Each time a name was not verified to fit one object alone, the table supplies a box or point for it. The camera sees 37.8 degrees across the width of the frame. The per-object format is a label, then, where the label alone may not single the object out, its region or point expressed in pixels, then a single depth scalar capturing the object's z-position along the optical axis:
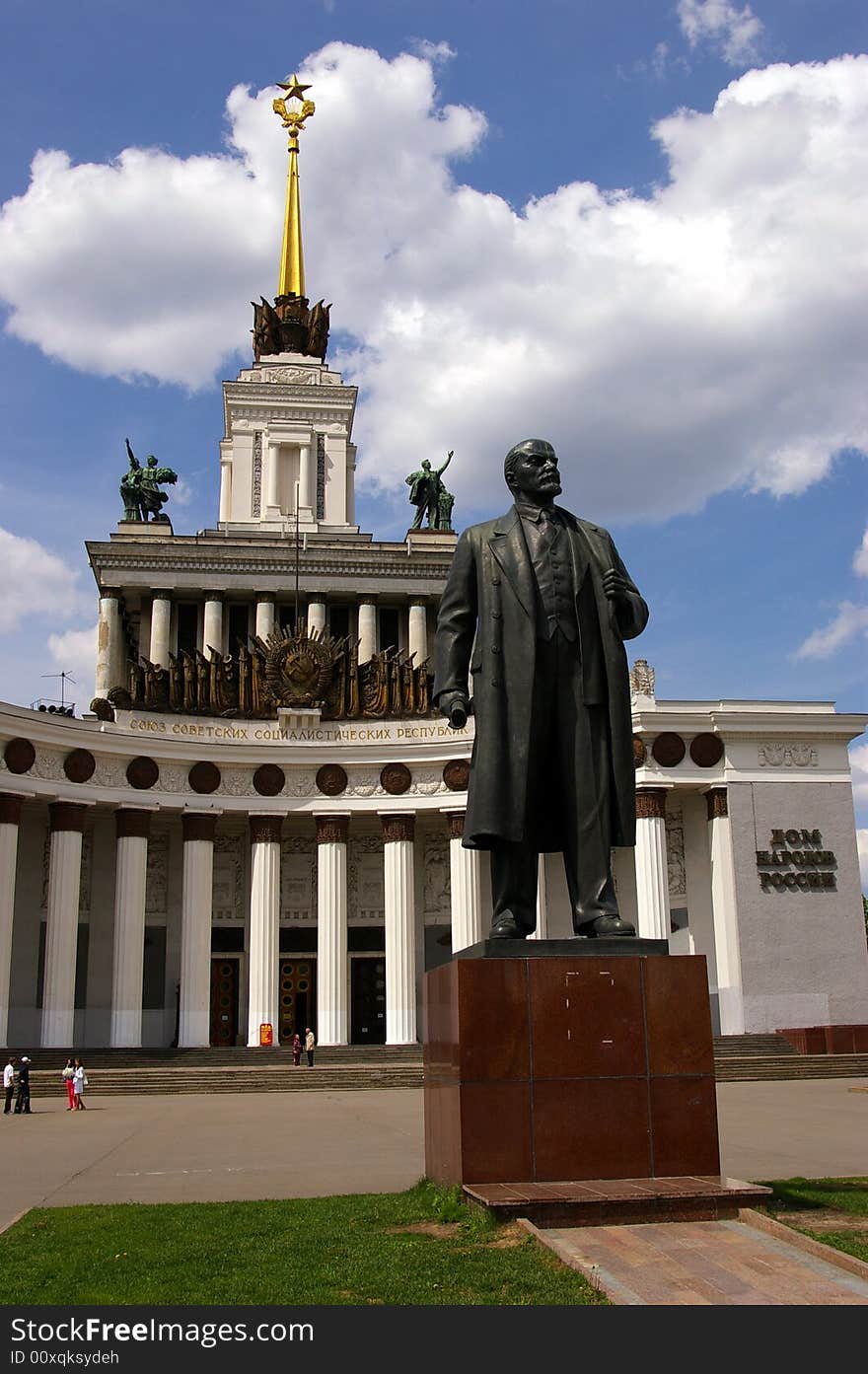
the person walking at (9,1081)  25.39
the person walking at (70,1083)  25.56
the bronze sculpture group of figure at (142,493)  55.34
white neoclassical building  36.62
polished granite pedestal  7.68
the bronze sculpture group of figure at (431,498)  56.72
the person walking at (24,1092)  24.86
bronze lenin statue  8.59
